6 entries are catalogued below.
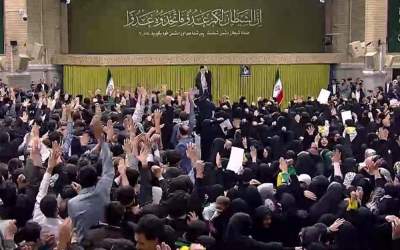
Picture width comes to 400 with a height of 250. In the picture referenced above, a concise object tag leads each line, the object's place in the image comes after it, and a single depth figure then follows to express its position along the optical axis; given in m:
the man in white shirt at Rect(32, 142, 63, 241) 6.73
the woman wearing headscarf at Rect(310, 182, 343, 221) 8.12
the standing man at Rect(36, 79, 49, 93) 22.74
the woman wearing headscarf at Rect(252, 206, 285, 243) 7.70
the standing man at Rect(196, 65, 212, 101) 25.16
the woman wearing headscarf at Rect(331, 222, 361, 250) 7.44
